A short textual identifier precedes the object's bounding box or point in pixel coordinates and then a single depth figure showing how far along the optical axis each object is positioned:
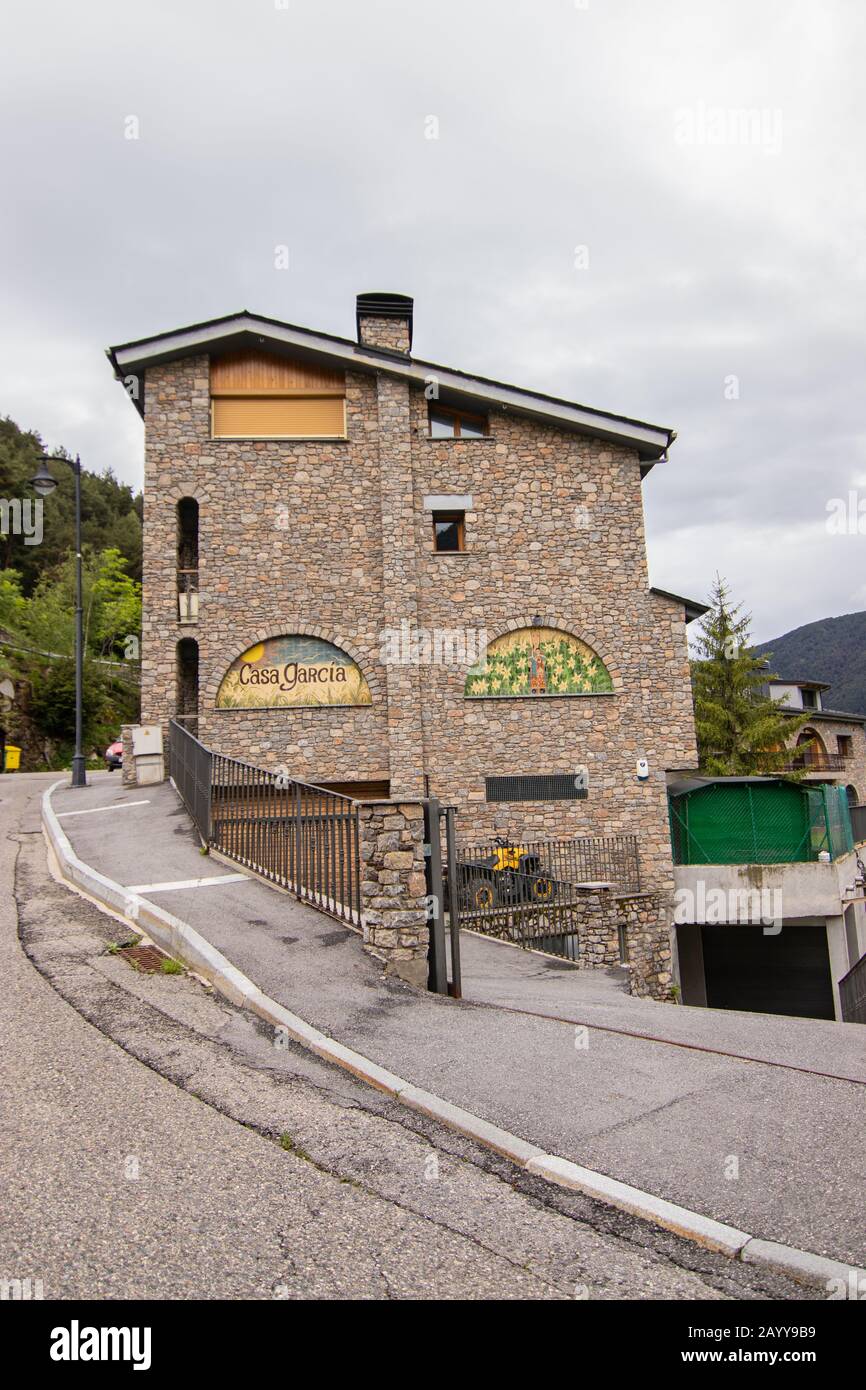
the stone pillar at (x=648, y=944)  17.14
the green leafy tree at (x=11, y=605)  40.50
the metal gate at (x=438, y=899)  7.95
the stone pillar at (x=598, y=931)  15.83
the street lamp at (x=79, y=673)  20.53
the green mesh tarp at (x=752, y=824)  19.78
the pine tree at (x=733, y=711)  27.97
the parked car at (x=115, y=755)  29.61
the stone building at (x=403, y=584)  19.06
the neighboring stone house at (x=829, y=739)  43.59
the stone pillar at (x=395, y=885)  7.89
